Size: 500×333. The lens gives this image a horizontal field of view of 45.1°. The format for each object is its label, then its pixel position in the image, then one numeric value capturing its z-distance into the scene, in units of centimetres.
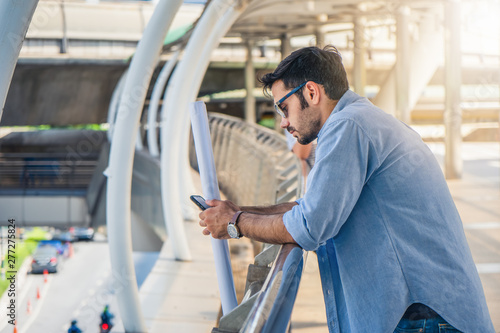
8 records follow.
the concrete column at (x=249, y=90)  2486
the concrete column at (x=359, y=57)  1849
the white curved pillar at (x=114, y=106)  2468
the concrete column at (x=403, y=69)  1466
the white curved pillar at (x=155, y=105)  1653
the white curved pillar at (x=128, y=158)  462
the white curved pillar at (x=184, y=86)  711
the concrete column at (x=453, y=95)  1290
